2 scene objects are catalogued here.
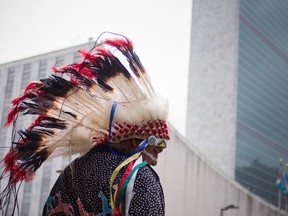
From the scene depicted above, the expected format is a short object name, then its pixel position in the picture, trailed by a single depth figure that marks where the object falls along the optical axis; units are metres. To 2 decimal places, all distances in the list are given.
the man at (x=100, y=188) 1.51
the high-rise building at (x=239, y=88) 68.00
